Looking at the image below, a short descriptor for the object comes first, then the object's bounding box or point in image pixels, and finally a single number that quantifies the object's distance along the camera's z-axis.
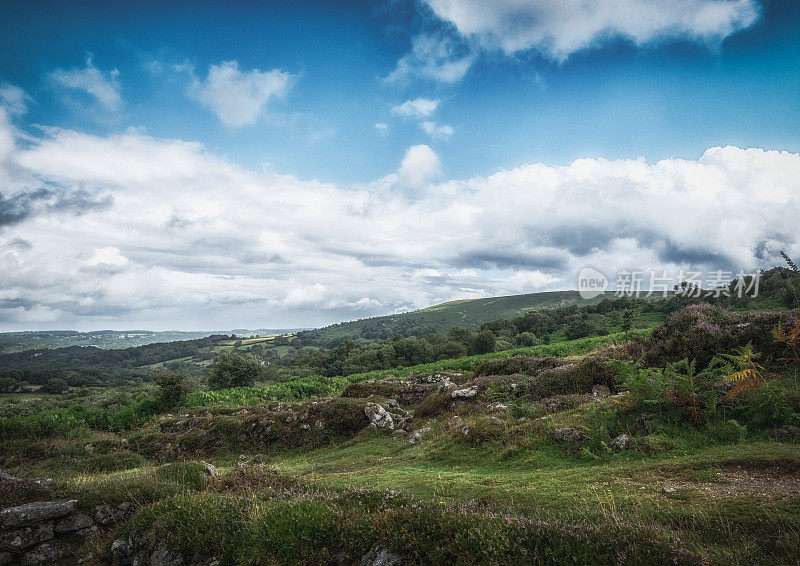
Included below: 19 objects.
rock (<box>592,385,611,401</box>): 14.71
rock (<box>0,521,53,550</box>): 7.59
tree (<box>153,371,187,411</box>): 30.06
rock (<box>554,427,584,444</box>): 10.05
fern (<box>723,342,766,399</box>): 8.63
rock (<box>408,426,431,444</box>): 15.16
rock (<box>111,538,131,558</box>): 7.60
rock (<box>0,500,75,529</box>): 7.72
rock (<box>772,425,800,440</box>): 7.60
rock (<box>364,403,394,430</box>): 18.75
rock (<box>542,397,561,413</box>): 13.98
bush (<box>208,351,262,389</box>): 41.22
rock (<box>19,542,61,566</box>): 7.64
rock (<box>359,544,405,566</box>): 5.07
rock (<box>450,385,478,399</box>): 19.44
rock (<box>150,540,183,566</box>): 6.73
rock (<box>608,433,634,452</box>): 8.83
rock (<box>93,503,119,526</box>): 8.70
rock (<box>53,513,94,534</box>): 8.23
